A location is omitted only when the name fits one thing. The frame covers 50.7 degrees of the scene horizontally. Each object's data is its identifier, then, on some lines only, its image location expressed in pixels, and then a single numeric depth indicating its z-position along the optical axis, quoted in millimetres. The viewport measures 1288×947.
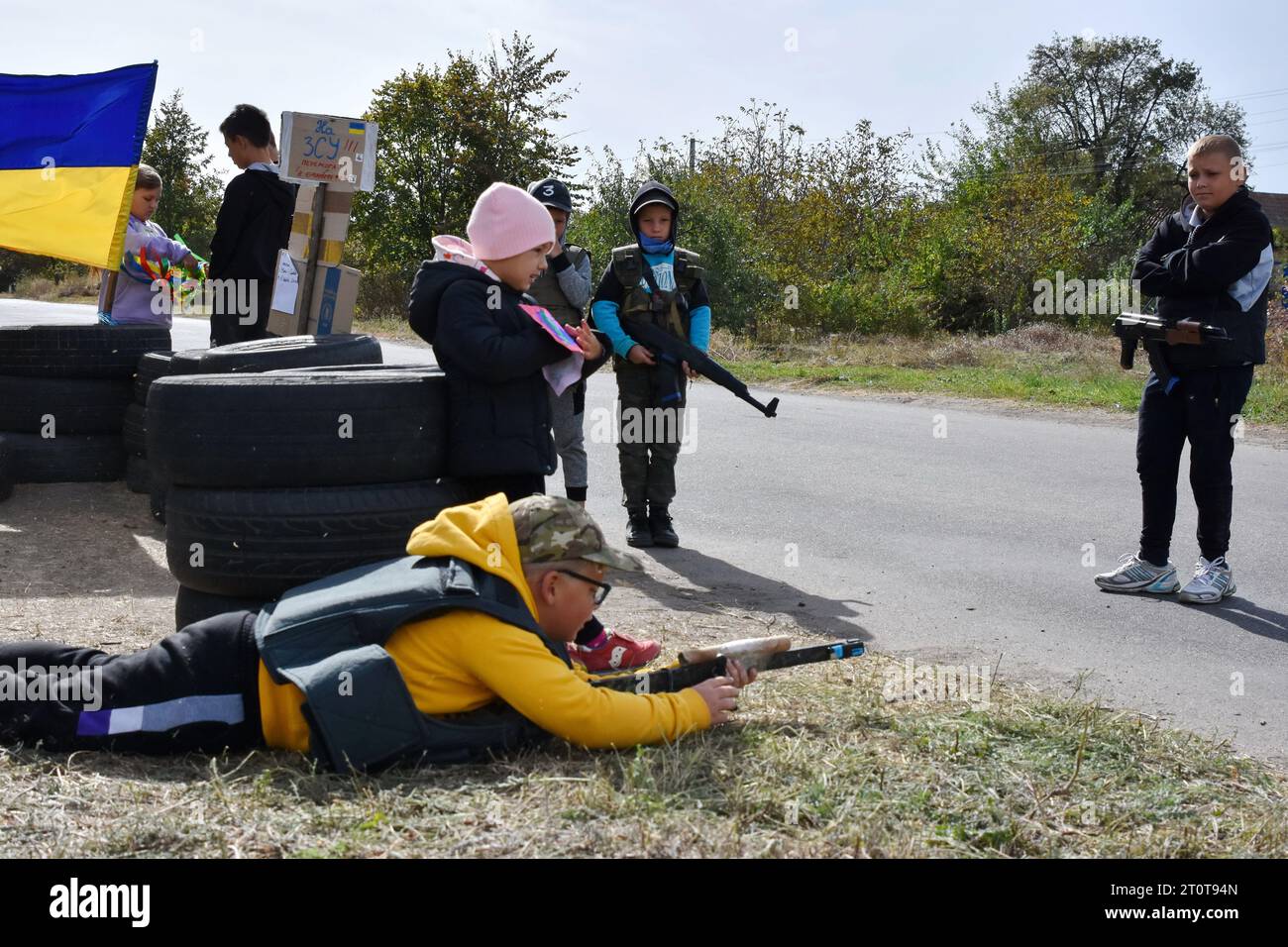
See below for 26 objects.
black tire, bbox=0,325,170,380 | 8664
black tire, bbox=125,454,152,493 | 8562
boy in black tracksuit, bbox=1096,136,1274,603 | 6223
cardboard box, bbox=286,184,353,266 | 8328
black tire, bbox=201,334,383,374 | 6742
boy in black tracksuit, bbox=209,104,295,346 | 8598
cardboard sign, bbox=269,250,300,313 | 8406
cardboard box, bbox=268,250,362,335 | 8398
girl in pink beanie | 5086
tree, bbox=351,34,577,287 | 30828
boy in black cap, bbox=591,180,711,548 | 7566
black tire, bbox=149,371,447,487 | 4840
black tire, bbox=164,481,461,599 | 4758
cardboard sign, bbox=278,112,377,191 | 8102
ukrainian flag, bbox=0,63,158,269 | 8477
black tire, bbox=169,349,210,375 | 7003
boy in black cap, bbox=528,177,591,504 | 7594
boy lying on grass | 3699
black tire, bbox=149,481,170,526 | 7559
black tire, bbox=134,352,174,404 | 8174
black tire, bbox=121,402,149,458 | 8539
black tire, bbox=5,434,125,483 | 8727
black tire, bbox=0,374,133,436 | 8742
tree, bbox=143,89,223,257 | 42719
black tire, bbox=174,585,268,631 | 4879
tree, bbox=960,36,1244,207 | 55656
